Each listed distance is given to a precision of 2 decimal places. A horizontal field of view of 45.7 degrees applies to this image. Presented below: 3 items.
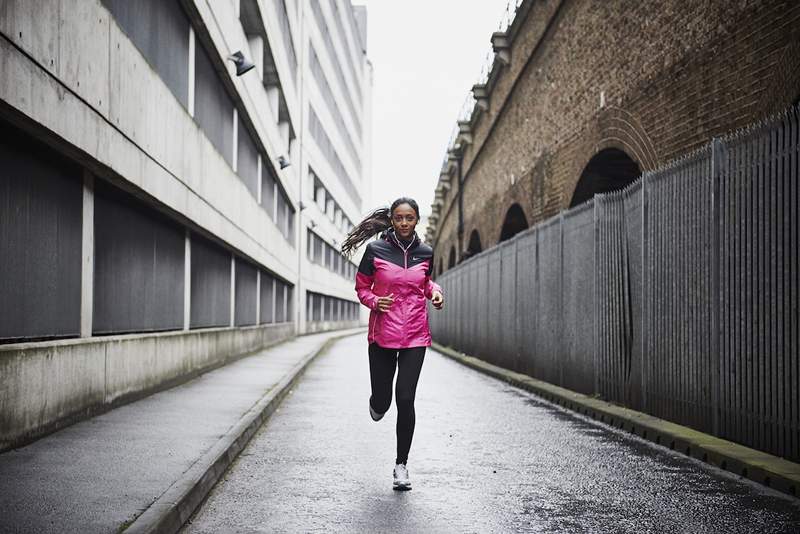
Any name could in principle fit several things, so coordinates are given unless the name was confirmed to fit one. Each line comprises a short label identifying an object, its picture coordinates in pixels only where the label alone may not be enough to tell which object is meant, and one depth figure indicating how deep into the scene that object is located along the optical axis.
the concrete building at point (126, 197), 7.64
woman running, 6.41
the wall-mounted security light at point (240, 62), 17.59
